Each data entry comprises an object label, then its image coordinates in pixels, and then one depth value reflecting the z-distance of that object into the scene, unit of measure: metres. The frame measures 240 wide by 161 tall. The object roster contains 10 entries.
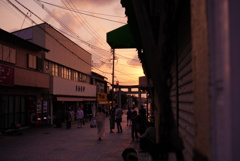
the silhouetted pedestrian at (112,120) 19.47
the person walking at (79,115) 23.31
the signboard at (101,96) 43.69
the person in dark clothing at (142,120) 12.12
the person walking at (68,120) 22.40
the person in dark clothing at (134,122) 14.20
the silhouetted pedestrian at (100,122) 15.23
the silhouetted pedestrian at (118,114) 18.41
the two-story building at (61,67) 26.91
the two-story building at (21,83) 18.84
